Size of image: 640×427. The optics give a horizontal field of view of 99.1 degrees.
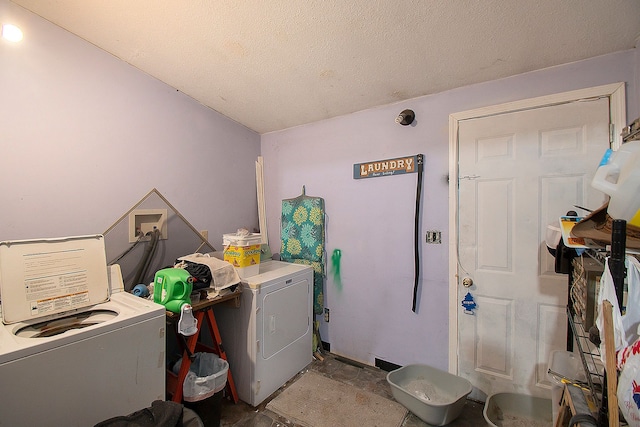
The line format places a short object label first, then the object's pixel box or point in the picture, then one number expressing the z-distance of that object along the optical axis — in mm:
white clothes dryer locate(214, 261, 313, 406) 1986
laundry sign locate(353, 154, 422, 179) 2232
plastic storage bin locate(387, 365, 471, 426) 1733
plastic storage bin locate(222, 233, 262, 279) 2111
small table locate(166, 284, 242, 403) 1646
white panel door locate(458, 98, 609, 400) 1693
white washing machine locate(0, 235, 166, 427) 1072
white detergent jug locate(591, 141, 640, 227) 812
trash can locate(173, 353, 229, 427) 1636
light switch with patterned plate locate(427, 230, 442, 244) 2141
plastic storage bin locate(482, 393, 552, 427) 1660
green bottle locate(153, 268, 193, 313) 1624
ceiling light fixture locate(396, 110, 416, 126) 2191
